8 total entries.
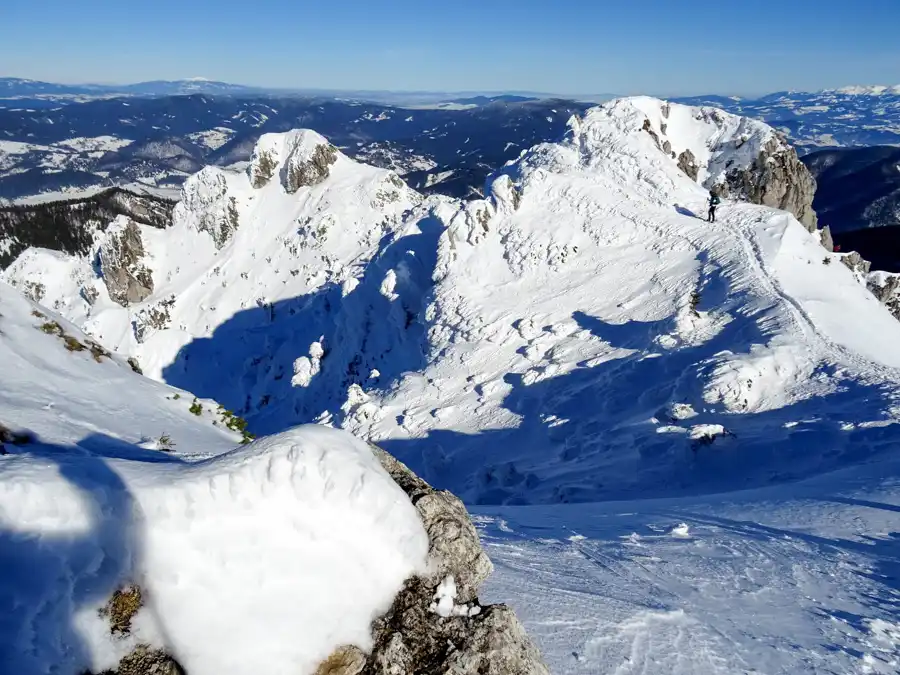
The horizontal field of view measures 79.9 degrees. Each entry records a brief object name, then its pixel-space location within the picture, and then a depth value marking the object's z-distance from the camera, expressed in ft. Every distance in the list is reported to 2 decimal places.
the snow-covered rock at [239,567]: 13.41
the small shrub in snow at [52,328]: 45.78
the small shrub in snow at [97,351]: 48.51
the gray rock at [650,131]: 134.95
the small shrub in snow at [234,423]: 50.08
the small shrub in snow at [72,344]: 45.91
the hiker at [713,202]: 99.81
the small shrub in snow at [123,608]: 13.50
